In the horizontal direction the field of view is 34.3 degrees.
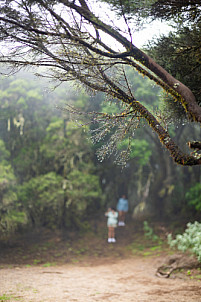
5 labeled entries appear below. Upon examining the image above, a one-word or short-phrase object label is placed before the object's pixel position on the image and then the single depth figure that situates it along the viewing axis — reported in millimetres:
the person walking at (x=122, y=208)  15355
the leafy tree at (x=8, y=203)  11266
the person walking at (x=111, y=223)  13230
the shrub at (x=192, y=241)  8261
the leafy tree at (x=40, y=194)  12617
